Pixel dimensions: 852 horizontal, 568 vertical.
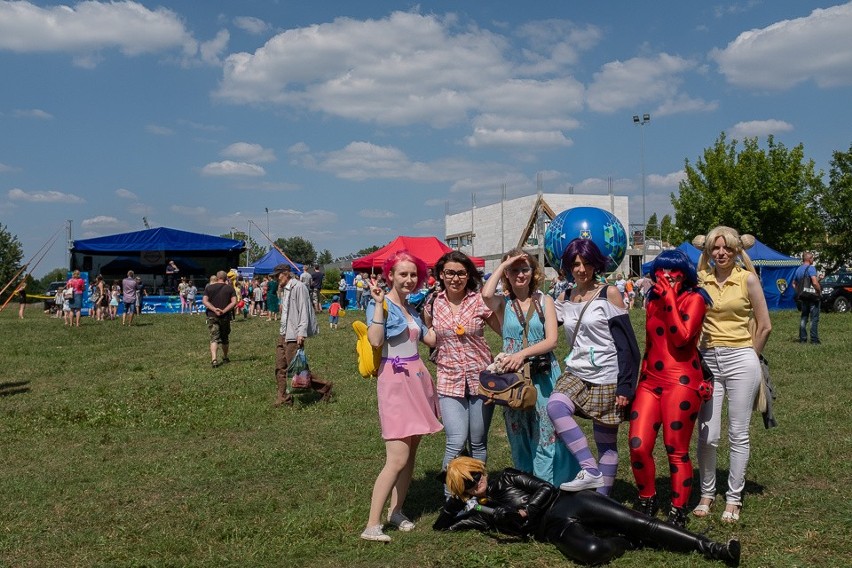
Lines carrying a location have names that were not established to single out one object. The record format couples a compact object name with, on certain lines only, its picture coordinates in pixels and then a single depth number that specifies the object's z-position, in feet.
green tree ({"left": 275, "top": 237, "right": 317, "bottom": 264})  344.28
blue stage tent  107.65
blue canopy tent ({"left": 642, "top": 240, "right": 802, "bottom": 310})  88.84
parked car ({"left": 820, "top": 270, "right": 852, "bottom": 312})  83.16
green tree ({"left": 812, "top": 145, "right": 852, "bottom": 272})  112.47
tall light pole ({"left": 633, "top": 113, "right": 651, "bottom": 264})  160.15
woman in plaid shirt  16.44
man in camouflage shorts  46.32
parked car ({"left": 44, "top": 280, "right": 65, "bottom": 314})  109.40
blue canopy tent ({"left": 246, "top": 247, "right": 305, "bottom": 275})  119.85
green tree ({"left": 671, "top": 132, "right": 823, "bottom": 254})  119.65
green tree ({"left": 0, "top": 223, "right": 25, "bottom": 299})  207.10
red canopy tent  89.81
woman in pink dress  15.72
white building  179.01
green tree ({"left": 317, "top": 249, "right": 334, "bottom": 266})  351.87
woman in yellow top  15.93
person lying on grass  13.66
